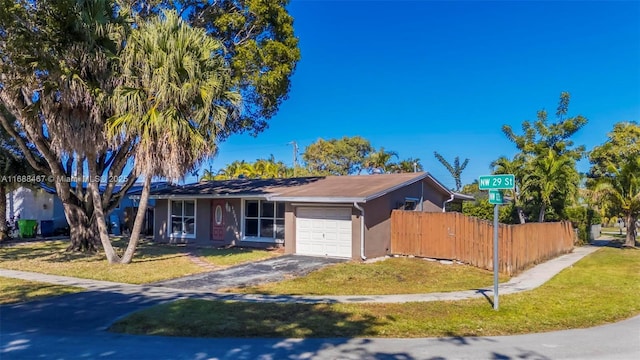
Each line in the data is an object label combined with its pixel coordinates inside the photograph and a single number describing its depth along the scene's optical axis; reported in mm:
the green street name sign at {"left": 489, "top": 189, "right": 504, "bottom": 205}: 9141
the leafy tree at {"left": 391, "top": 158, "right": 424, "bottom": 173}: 41312
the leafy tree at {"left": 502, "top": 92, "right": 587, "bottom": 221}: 24172
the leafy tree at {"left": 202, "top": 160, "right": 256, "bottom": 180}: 42938
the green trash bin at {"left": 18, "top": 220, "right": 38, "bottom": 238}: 27578
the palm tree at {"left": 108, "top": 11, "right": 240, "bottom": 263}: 14031
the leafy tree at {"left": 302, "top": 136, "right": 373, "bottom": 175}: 54625
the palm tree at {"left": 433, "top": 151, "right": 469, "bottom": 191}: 46094
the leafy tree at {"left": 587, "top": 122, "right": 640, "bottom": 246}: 23422
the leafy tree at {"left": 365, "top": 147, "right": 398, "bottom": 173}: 40562
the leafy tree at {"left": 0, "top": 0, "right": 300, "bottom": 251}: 13602
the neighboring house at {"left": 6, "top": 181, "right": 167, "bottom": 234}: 30078
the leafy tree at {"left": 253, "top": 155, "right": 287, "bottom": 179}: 42625
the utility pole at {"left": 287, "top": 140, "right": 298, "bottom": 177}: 45953
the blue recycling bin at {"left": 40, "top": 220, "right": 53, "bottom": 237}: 28719
